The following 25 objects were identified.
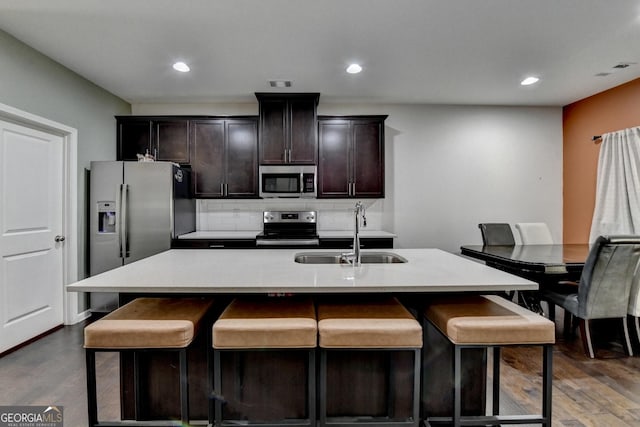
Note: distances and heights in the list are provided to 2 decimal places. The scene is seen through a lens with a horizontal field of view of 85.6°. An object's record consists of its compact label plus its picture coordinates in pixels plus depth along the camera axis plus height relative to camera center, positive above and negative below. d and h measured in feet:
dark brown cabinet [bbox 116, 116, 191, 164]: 14.01 +3.10
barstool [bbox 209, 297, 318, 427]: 5.65 -2.86
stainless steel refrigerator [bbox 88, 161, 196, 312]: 12.12 +0.01
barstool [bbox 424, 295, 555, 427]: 4.99 -1.77
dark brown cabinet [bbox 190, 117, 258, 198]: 14.07 +2.32
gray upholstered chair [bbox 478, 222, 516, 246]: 12.39 -0.82
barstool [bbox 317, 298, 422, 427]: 4.98 -1.86
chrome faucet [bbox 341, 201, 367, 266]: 7.18 -0.85
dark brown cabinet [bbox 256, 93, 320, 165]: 13.70 +3.32
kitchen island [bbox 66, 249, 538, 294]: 5.02 -1.03
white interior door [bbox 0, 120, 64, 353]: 9.29 -0.52
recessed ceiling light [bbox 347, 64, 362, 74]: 11.05 +4.71
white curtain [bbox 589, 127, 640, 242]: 12.19 +0.96
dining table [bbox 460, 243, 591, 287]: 8.65 -1.26
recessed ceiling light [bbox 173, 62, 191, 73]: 10.85 +4.71
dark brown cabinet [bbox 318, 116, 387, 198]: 14.07 +2.31
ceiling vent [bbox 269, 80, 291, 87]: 12.36 +4.74
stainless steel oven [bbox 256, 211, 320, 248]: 14.55 -0.41
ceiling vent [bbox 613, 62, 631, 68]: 10.93 +4.67
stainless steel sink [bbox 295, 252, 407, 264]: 7.97 -1.04
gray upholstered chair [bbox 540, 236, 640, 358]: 7.97 -1.68
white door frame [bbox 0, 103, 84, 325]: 11.32 -0.18
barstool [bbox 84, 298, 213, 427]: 4.90 -1.75
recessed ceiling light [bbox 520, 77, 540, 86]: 12.10 +4.69
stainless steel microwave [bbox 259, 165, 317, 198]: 13.84 +1.18
